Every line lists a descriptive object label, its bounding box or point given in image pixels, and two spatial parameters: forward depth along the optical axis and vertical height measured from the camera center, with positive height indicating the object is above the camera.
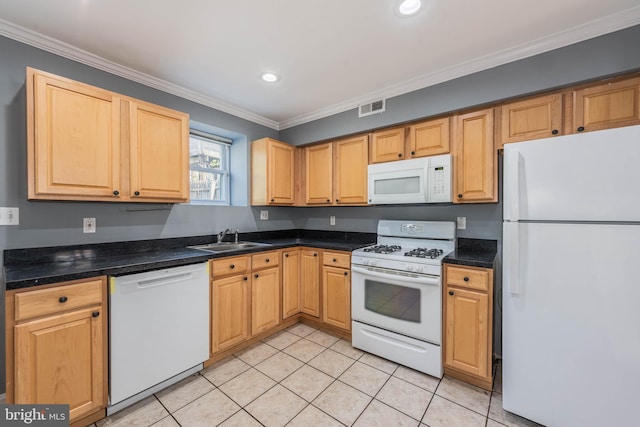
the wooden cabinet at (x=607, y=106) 1.67 +0.72
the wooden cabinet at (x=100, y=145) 1.65 +0.49
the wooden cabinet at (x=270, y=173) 3.15 +0.49
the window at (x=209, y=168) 3.00 +0.53
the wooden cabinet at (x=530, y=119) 1.91 +0.72
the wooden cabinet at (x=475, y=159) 2.17 +0.46
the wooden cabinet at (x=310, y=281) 2.90 -0.78
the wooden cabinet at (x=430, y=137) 2.38 +0.71
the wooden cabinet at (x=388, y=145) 2.64 +0.71
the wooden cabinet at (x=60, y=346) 1.35 -0.75
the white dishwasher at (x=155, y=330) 1.67 -0.84
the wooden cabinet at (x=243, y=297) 2.26 -0.81
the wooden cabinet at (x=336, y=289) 2.66 -0.81
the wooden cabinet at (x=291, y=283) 2.87 -0.80
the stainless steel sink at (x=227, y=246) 2.74 -0.37
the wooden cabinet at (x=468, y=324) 1.90 -0.84
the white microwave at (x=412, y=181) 2.31 +0.30
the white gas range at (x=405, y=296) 2.08 -0.73
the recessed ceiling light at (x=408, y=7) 1.52 +1.23
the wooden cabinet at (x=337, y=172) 2.94 +0.49
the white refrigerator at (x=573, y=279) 1.32 -0.37
